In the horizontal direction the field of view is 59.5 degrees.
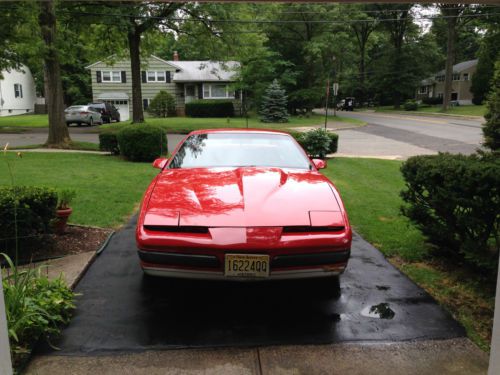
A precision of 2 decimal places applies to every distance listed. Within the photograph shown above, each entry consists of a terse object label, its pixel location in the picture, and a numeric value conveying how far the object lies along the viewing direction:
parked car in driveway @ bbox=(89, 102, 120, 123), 29.77
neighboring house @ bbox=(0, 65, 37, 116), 40.28
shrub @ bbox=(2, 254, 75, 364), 2.96
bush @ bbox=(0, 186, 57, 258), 4.28
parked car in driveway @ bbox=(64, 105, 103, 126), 26.84
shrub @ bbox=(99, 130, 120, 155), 13.60
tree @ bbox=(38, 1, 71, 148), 14.27
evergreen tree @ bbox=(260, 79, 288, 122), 32.94
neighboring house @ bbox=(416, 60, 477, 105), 55.84
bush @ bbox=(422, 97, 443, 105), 54.67
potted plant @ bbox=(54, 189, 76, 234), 5.13
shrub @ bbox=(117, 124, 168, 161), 12.09
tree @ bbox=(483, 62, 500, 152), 5.21
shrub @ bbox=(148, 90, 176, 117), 40.06
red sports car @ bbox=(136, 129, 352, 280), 3.16
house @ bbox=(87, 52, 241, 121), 41.50
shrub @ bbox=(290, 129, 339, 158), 13.26
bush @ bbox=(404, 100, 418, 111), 48.81
